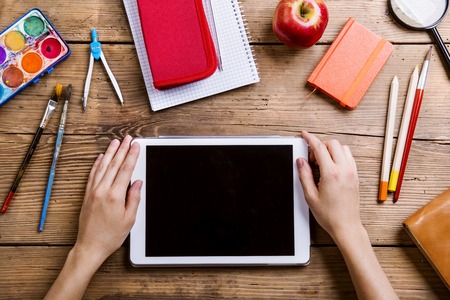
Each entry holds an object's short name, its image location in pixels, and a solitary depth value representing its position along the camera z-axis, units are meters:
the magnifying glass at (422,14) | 1.01
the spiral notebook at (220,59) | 1.01
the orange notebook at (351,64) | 1.00
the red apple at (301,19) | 0.96
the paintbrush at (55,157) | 0.99
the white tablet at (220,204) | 0.97
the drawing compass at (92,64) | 1.01
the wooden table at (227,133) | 1.00
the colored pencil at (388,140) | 1.00
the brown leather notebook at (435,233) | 0.95
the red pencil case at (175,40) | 0.97
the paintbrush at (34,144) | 0.99
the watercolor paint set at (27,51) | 0.99
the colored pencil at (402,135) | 1.00
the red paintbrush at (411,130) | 1.00
